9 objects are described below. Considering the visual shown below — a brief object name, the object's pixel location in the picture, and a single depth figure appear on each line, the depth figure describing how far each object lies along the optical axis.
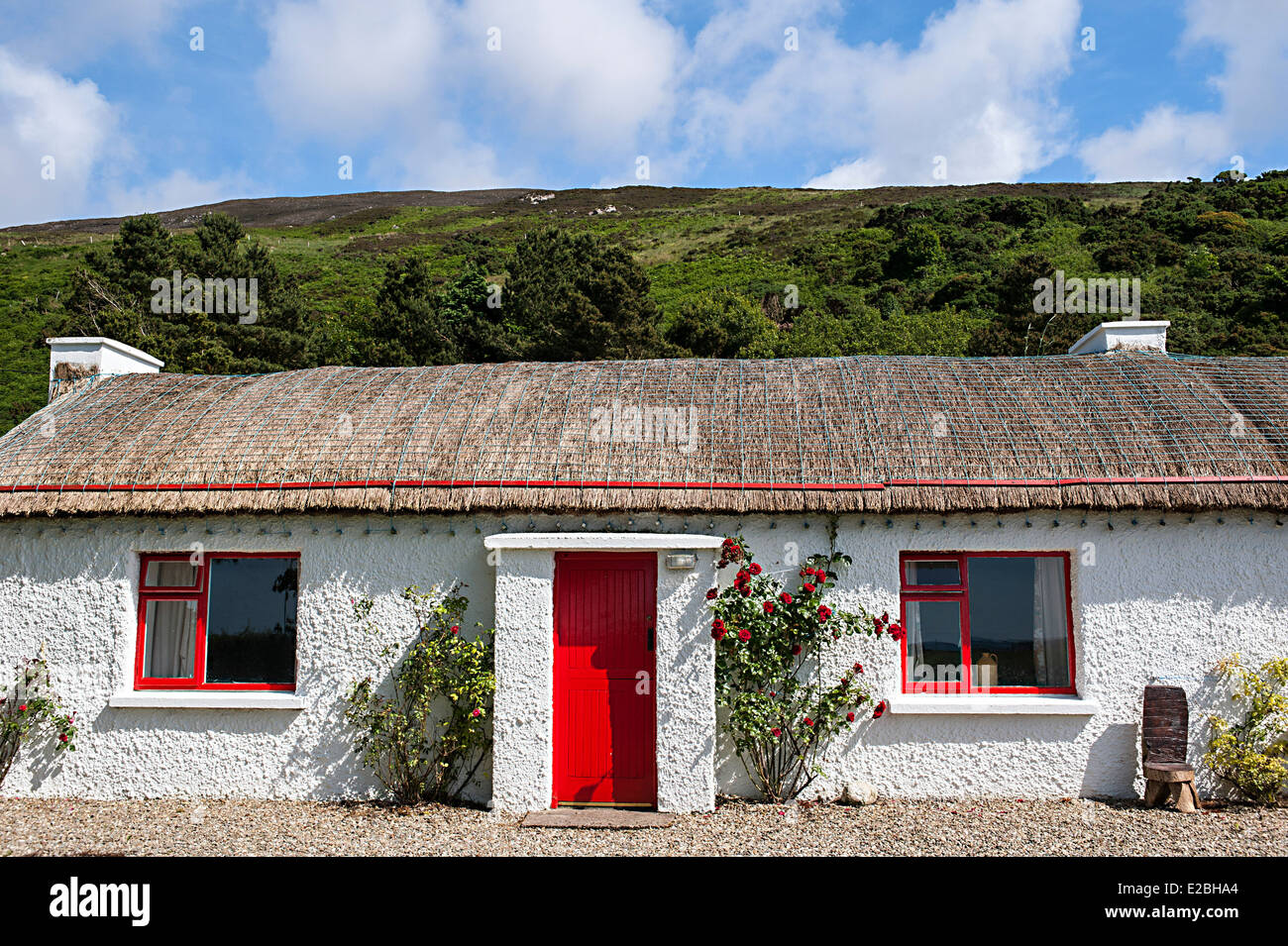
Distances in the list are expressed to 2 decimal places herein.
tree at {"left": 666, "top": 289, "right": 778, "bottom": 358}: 28.92
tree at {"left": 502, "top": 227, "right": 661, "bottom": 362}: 27.97
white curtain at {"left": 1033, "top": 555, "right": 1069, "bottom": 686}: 8.21
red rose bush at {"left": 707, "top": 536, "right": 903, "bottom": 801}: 7.86
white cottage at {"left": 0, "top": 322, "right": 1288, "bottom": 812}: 7.88
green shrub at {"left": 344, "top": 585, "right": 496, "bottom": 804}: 7.90
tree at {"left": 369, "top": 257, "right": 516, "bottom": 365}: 30.47
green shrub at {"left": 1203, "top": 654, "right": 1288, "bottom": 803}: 7.67
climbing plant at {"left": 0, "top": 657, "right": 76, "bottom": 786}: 8.33
